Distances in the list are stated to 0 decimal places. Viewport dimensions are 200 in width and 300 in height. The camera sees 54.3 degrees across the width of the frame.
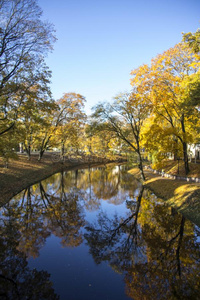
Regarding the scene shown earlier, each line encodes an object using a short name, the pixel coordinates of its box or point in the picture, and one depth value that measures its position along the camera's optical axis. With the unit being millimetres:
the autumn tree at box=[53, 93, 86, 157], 43219
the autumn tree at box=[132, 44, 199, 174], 22828
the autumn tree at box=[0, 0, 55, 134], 16047
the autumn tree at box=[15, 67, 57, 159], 17638
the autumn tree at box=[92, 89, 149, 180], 25322
